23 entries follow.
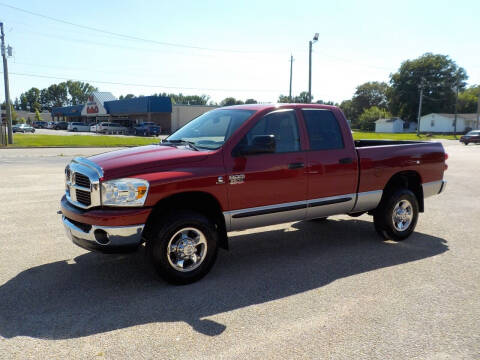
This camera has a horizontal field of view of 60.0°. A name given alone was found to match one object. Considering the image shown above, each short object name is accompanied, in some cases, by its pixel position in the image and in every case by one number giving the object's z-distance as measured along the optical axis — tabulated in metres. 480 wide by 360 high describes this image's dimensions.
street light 31.77
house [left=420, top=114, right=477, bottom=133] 80.38
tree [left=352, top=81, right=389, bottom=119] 125.06
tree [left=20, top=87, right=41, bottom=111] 171.38
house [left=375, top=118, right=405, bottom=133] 87.62
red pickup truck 4.17
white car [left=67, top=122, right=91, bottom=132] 69.38
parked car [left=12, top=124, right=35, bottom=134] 61.41
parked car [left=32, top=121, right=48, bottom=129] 88.00
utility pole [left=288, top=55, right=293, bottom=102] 40.65
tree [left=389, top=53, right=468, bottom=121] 92.19
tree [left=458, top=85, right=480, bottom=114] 100.81
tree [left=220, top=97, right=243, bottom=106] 123.24
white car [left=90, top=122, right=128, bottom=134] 57.50
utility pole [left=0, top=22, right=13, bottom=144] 30.58
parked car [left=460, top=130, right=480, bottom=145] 42.41
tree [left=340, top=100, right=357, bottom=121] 125.75
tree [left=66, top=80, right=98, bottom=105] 171.50
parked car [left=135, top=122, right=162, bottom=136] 49.50
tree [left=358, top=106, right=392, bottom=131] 99.31
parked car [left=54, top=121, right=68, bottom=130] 79.38
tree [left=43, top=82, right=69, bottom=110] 169.50
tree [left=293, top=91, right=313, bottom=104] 121.00
